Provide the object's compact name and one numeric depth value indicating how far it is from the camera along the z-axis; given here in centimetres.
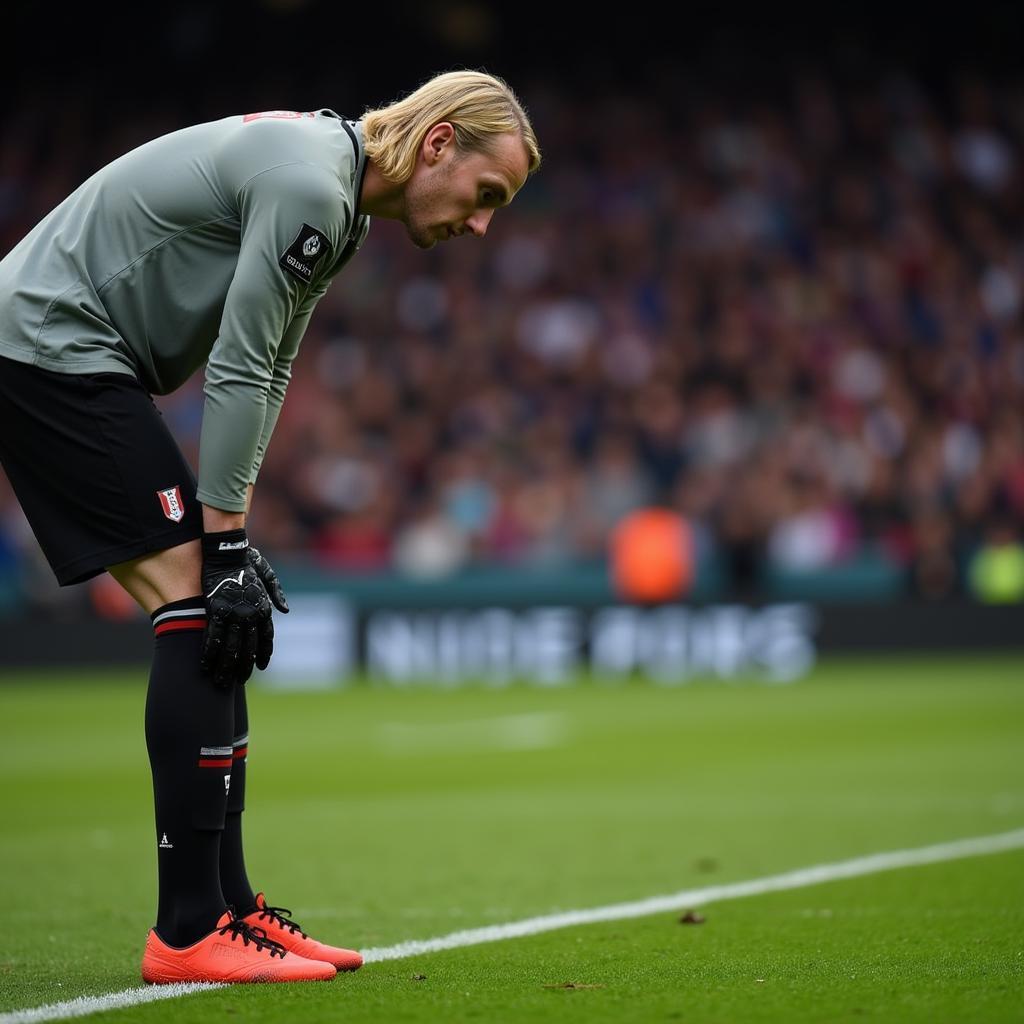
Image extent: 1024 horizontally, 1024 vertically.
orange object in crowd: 3259
